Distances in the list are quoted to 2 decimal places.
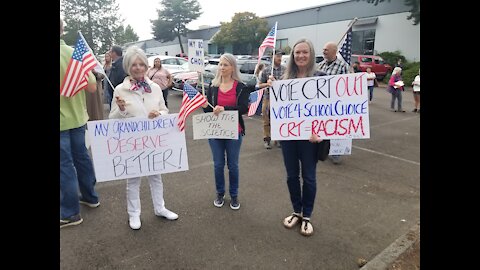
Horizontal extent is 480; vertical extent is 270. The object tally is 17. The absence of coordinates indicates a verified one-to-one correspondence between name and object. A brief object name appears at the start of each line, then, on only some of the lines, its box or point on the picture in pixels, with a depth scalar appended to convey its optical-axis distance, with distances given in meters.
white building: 25.75
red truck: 21.83
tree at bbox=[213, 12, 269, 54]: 37.66
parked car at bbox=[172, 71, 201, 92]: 11.53
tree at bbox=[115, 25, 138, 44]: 38.25
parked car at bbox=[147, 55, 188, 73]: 14.72
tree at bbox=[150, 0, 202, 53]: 51.38
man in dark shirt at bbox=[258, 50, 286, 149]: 6.32
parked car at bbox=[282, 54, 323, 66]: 17.58
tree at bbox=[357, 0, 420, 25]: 23.34
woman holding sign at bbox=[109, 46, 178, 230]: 2.98
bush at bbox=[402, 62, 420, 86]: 20.17
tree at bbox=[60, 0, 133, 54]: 34.28
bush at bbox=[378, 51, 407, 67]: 24.36
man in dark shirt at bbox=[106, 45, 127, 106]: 5.02
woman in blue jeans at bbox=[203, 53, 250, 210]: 3.45
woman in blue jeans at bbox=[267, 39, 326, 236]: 2.94
